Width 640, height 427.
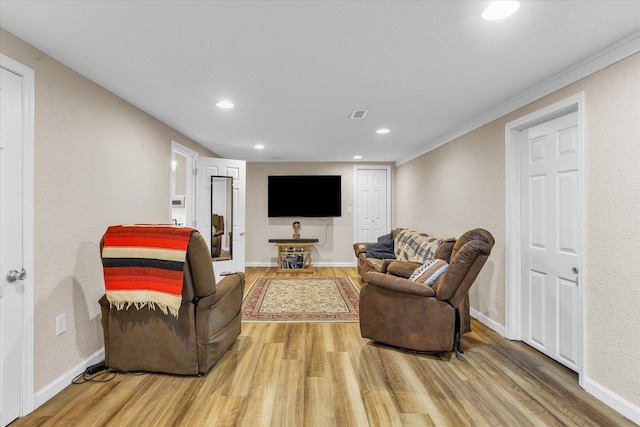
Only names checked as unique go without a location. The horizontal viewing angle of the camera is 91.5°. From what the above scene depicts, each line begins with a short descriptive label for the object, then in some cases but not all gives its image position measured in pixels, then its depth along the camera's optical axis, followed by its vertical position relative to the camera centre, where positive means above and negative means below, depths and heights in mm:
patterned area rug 3680 -1187
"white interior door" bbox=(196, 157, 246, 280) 4844 +205
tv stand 6250 -829
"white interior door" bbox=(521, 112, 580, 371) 2439 -205
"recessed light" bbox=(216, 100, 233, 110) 3040 +1096
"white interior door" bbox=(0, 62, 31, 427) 1798 -213
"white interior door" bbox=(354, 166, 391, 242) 6840 +252
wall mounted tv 6699 +376
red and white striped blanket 2131 -352
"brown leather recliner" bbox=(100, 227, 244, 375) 2270 -879
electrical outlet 2173 -776
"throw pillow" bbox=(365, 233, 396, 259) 5204 -599
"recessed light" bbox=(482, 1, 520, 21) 1567 +1064
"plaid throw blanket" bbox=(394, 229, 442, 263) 4048 -452
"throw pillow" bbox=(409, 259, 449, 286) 2759 -519
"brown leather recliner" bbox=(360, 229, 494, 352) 2566 -782
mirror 5031 -44
